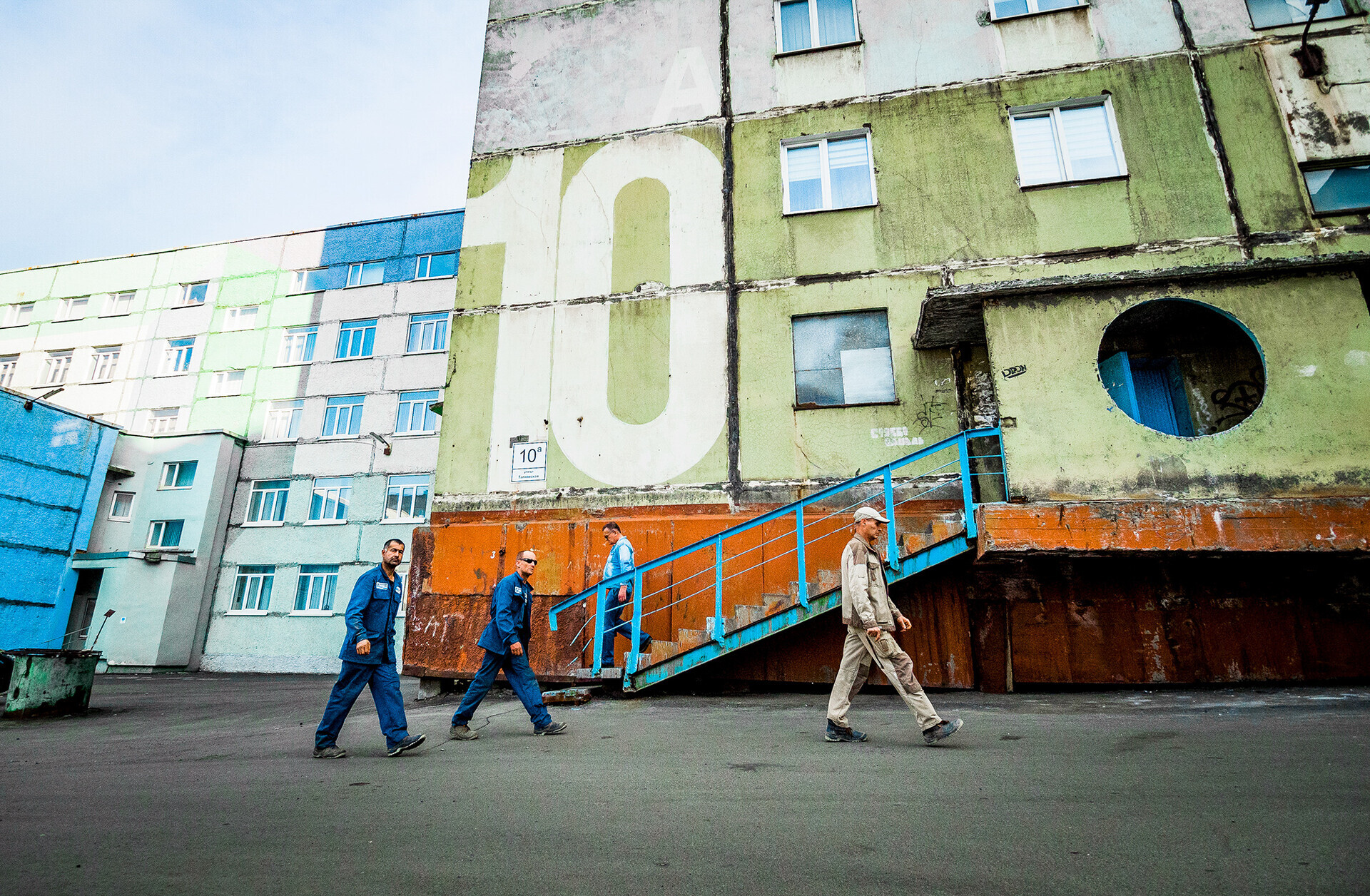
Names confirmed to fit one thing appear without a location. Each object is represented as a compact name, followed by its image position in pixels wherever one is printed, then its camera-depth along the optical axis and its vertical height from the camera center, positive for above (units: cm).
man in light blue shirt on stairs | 938 +93
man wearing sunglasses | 657 +1
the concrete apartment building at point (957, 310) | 821 +489
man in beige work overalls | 557 +18
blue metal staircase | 850 +138
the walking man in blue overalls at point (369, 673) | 609 -11
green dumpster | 946 -31
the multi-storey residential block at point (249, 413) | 2400 +926
